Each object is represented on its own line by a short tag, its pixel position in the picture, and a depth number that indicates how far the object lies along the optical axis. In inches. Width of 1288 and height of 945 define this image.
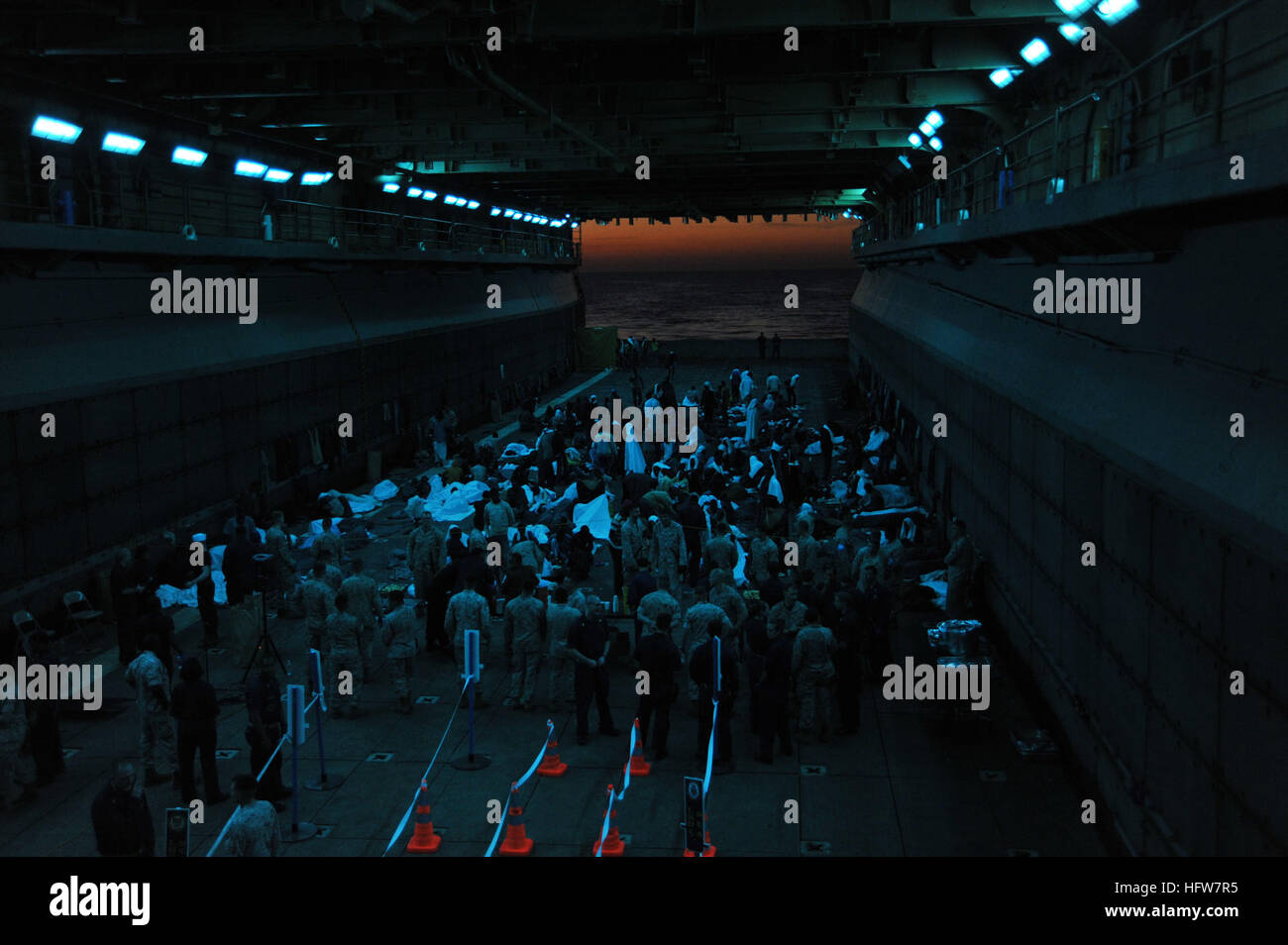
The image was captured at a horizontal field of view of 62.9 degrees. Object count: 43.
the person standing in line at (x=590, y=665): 463.8
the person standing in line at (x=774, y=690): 439.8
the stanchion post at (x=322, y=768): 423.5
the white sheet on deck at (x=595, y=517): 828.6
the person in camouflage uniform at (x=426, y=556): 642.8
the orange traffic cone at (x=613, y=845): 357.7
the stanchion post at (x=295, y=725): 375.9
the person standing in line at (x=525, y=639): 505.4
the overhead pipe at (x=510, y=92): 668.1
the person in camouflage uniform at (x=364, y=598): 520.1
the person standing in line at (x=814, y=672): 457.7
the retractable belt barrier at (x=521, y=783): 364.8
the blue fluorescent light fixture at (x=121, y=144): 737.0
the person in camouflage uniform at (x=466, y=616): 518.6
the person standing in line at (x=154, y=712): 408.8
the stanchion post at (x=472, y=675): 429.1
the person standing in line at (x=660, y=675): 442.9
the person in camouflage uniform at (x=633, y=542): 663.3
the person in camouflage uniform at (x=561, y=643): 495.8
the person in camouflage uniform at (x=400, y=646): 501.7
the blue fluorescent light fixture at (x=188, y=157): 833.5
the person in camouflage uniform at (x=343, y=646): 505.7
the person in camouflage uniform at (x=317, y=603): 514.9
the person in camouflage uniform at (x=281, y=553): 653.9
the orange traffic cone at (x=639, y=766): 431.2
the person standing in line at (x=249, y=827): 297.1
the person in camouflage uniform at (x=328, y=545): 606.9
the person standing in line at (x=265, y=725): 398.6
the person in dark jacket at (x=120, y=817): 318.7
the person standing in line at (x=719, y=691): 440.5
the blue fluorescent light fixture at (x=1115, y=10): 459.8
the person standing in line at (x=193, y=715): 391.5
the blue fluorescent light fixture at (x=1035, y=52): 629.3
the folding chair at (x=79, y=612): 605.9
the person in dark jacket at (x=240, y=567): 628.7
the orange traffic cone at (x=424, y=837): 362.6
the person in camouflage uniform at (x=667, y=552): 645.3
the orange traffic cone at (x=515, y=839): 358.6
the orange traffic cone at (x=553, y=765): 432.5
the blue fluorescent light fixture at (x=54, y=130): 657.0
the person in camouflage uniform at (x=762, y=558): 613.0
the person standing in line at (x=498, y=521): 685.9
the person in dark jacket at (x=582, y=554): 735.2
